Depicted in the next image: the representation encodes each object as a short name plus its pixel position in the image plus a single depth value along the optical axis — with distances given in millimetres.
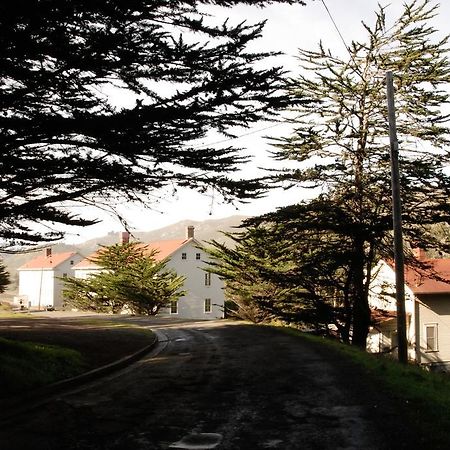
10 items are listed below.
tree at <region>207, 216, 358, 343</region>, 17719
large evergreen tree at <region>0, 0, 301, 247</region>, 6852
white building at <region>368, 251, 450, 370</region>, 28469
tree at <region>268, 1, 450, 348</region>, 16797
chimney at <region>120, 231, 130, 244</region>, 52544
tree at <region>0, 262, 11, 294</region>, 31775
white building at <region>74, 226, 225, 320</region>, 52000
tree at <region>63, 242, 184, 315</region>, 38281
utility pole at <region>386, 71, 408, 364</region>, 12133
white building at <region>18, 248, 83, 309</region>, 72438
